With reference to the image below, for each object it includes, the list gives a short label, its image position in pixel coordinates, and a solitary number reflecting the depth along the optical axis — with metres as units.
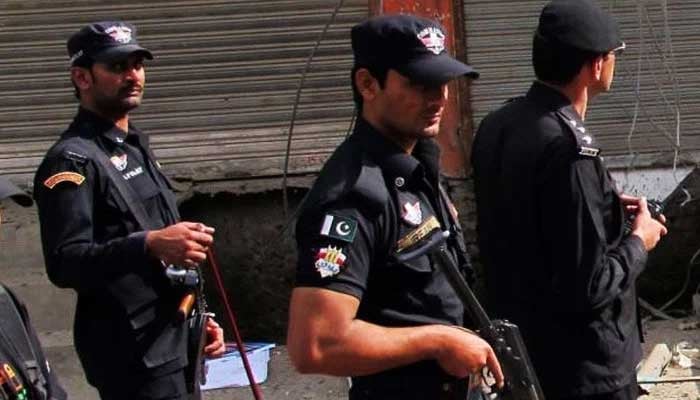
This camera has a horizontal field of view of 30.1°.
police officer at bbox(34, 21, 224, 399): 3.98
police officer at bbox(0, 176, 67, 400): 2.89
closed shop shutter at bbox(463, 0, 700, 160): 6.92
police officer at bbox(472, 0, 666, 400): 3.30
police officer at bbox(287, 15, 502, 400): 2.70
